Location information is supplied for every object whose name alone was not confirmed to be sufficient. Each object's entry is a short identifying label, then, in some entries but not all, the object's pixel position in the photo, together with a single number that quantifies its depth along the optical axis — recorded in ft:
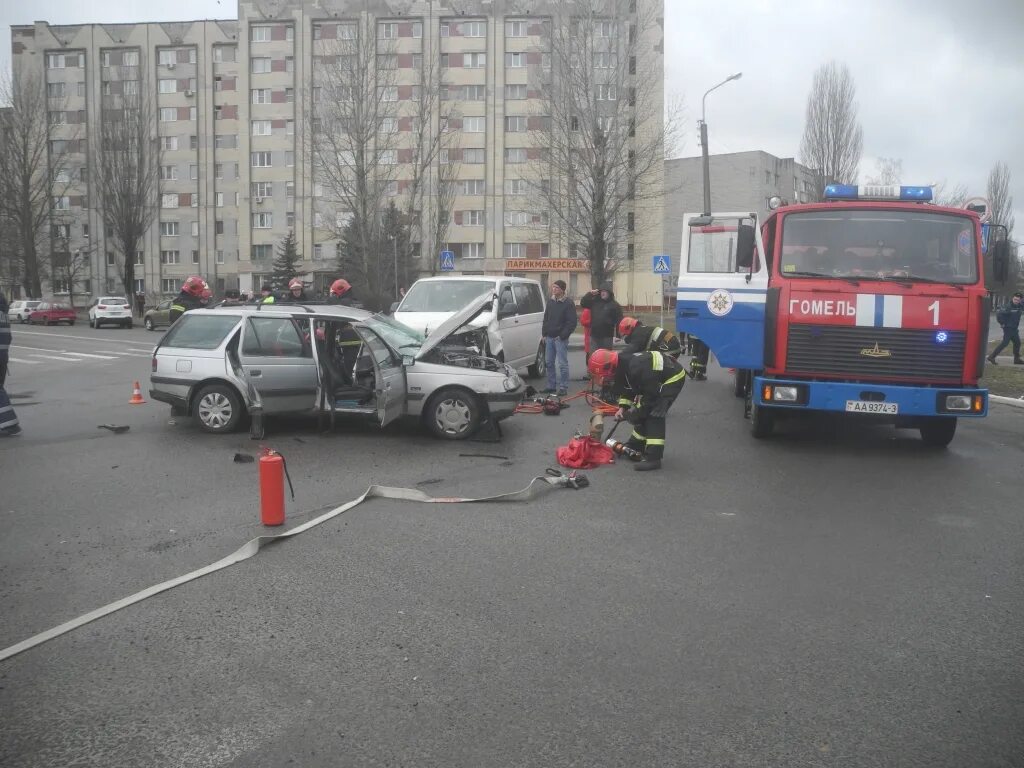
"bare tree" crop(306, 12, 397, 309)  127.03
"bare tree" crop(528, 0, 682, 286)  102.99
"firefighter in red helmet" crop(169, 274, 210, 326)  41.68
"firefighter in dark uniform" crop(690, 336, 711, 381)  50.62
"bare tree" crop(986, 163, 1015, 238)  237.66
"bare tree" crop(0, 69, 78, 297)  167.63
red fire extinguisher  20.88
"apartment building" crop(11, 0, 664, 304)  197.88
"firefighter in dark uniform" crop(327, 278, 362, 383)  36.17
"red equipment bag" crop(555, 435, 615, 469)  28.89
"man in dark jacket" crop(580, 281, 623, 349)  46.26
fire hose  14.67
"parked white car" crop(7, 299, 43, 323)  151.15
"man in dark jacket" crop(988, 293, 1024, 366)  67.46
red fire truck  29.53
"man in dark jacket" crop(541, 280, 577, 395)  45.91
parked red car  147.43
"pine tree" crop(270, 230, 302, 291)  177.68
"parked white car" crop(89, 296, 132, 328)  132.77
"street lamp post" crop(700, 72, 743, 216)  91.40
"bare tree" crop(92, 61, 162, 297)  171.42
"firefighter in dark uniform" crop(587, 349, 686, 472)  28.89
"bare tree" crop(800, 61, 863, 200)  136.36
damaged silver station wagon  33.35
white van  46.91
